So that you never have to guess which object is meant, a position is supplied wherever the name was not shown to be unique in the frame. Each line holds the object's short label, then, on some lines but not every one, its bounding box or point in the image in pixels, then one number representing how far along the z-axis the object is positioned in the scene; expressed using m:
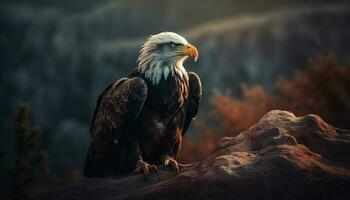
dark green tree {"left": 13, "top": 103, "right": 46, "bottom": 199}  20.31
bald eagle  16.30
